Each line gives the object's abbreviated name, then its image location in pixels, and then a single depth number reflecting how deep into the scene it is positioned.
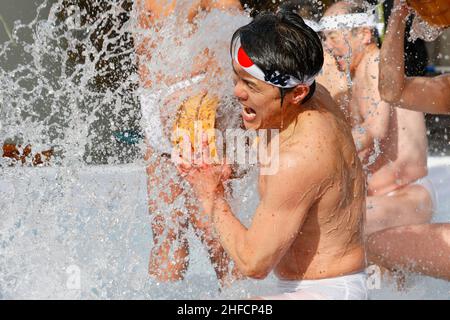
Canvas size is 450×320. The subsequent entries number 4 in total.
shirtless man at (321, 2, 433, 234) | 8.44
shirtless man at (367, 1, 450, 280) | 6.33
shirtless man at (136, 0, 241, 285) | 7.05
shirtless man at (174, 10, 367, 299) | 4.96
